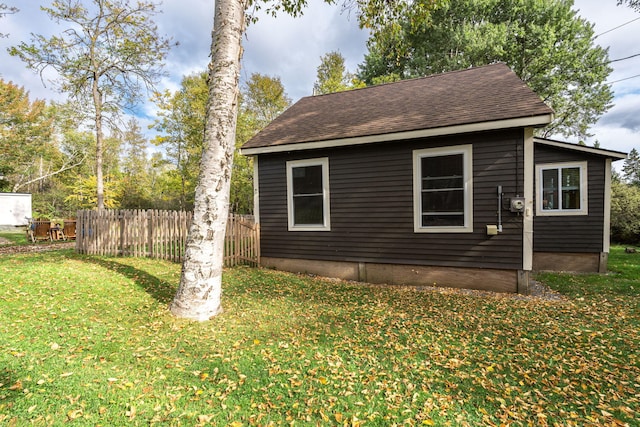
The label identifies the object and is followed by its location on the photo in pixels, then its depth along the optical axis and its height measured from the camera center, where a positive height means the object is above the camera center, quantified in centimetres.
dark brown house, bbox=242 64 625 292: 609 +50
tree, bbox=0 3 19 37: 785 +545
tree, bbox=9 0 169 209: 1113 +637
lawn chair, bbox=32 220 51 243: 1324 -87
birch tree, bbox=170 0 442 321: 407 +41
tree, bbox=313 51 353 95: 2370 +1142
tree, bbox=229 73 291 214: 2228 +809
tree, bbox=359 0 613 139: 1742 +990
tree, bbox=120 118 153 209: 2541 +402
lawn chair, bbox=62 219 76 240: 1423 -88
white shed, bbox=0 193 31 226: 1936 +22
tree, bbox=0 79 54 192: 2174 +613
